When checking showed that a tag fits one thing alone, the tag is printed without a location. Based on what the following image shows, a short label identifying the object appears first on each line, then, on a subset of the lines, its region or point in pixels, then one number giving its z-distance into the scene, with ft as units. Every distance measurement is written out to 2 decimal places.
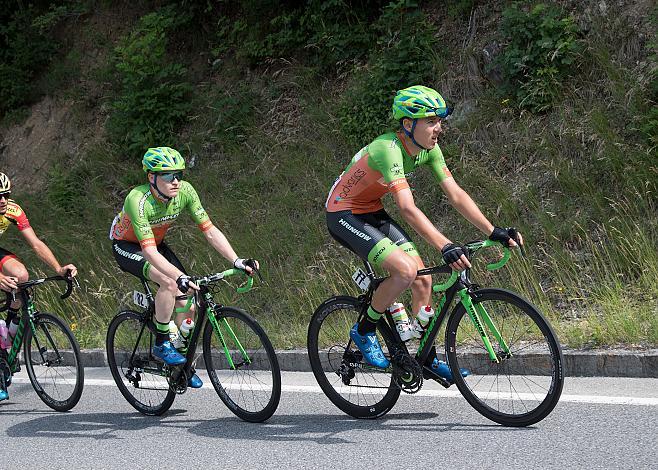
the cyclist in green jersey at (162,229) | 45.91
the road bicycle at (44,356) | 50.98
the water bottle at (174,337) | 47.36
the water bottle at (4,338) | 53.78
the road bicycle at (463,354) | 38.55
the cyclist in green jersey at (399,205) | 40.40
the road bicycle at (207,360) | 43.39
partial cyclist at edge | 52.85
